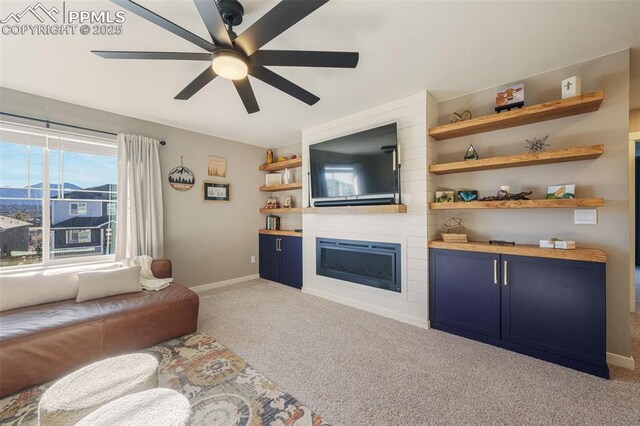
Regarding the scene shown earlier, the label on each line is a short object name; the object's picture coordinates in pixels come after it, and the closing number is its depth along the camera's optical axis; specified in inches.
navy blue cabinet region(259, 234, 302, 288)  166.1
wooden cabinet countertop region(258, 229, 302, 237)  167.3
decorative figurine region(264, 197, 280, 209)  190.5
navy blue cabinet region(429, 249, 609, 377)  78.0
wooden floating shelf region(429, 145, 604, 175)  80.5
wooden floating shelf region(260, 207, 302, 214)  168.5
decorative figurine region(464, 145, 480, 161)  104.3
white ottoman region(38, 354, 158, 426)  47.4
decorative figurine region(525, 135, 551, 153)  94.7
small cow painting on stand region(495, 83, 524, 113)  94.1
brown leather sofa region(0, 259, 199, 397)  70.4
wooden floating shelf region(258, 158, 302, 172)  169.1
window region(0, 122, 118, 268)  106.7
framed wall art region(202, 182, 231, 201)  164.7
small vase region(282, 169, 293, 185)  179.9
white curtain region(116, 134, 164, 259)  129.6
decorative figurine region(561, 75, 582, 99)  82.8
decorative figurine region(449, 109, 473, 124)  107.8
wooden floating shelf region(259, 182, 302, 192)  171.6
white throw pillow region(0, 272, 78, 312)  86.3
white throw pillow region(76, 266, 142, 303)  97.2
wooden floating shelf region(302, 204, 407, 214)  114.4
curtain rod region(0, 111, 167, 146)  105.0
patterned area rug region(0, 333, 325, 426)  61.9
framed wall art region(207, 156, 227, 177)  167.0
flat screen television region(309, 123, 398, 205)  117.5
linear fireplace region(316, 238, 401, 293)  121.1
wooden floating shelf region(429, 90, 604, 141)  80.8
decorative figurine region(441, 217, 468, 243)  104.6
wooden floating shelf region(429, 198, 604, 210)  80.1
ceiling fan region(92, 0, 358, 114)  50.5
